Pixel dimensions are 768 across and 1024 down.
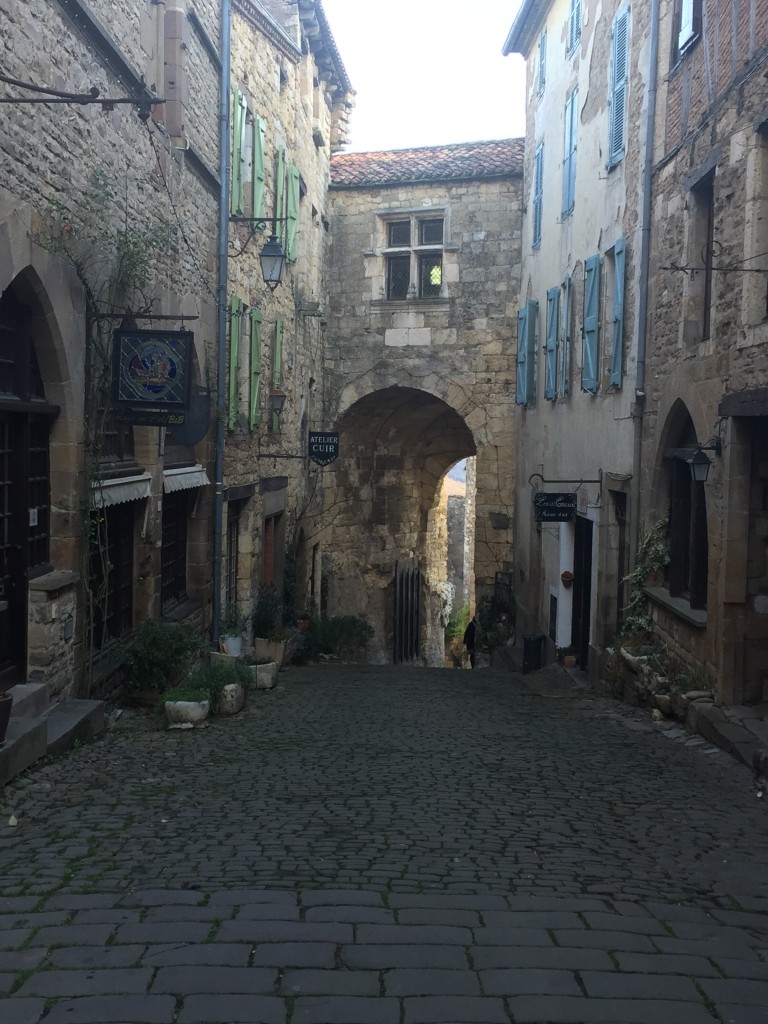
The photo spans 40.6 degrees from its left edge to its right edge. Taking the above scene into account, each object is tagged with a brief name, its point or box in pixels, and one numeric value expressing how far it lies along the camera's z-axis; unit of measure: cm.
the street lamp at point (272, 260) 1180
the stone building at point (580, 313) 1116
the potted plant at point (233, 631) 1144
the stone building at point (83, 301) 649
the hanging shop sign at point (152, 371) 781
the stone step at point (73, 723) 651
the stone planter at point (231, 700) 888
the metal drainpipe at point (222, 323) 1123
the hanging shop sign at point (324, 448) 1572
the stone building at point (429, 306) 1853
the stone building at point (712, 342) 763
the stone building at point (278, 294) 1257
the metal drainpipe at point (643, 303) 1037
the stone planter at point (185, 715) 808
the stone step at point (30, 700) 648
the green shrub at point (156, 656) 862
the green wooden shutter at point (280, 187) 1427
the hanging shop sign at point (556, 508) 1316
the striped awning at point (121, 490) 768
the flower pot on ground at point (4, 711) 550
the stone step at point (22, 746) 559
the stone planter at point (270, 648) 1388
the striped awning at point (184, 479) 986
